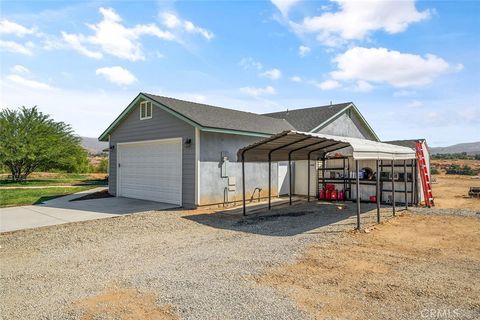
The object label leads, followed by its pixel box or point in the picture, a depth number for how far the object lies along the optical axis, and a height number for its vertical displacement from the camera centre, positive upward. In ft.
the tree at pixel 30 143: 64.18 +4.59
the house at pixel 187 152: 37.01 +1.48
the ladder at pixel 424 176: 39.70 -1.79
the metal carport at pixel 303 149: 27.66 +1.51
